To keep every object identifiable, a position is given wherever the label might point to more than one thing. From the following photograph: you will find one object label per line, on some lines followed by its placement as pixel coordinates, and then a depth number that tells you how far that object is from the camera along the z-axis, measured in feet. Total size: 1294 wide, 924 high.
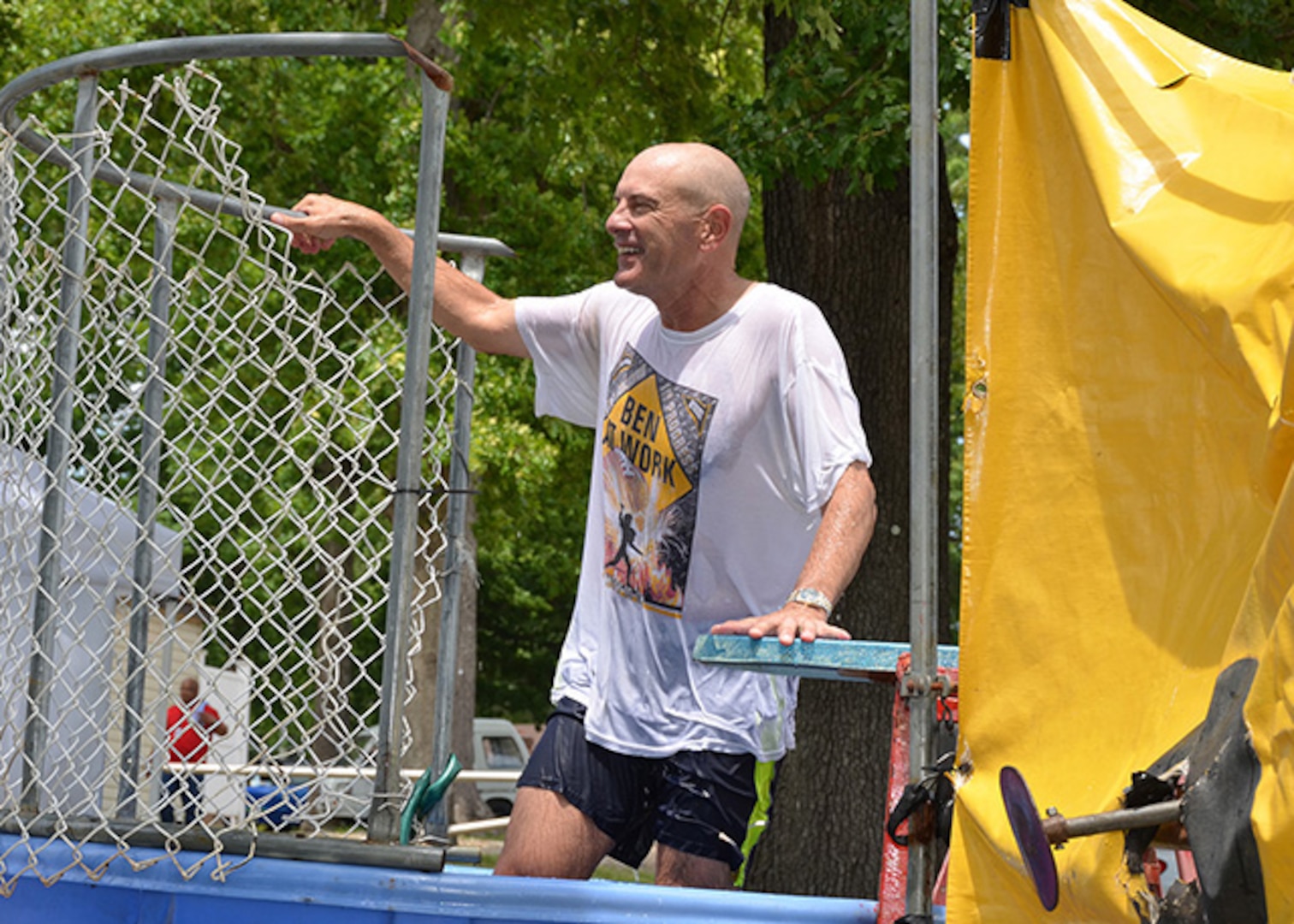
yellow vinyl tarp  12.45
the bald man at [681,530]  22.66
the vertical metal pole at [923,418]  15.40
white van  180.86
